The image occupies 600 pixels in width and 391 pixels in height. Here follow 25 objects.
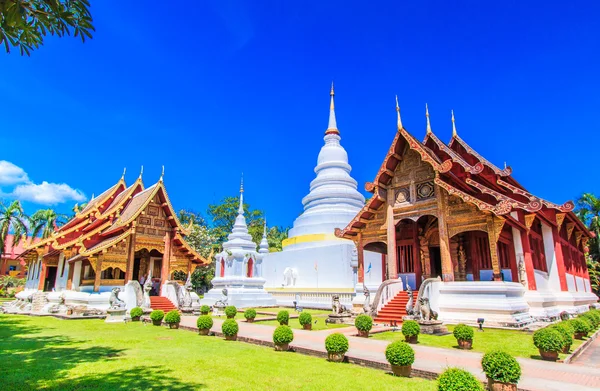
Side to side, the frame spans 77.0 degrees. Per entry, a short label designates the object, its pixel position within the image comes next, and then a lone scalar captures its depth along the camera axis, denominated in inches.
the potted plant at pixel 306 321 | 521.7
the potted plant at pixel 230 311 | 661.3
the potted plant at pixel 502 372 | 212.5
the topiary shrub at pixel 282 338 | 355.9
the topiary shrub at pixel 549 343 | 311.3
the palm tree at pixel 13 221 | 1369.3
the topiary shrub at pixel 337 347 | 307.0
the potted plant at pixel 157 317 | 571.5
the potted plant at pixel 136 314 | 641.6
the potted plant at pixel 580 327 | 429.7
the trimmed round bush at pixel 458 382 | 170.6
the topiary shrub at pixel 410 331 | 391.9
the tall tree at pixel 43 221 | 1432.1
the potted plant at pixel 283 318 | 558.6
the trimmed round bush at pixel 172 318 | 524.1
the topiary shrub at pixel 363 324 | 435.8
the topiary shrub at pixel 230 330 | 423.8
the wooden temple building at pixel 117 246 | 751.1
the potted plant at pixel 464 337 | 359.9
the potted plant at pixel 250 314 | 627.2
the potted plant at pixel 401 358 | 256.5
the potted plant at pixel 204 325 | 464.8
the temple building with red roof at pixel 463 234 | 535.2
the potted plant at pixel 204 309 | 738.8
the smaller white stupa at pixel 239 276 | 981.2
